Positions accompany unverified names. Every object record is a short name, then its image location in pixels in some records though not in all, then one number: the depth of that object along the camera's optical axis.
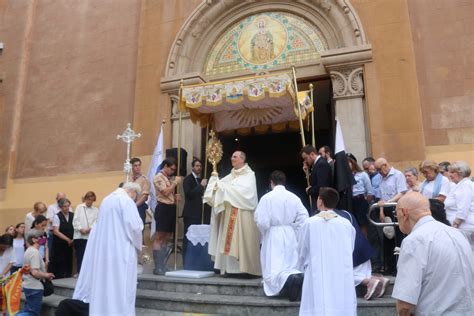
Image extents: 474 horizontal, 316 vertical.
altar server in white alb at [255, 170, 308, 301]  5.63
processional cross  9.15
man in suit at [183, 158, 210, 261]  7.74
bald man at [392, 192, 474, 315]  2.52
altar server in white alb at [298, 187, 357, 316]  4.54
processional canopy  7.57
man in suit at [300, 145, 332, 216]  6.07
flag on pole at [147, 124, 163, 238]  8.70
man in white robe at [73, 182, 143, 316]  5.16
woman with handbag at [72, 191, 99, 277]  7.68
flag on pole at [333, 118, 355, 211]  6.01
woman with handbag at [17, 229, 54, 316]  5.87
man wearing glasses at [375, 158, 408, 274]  6.23
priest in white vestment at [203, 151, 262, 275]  6.50
